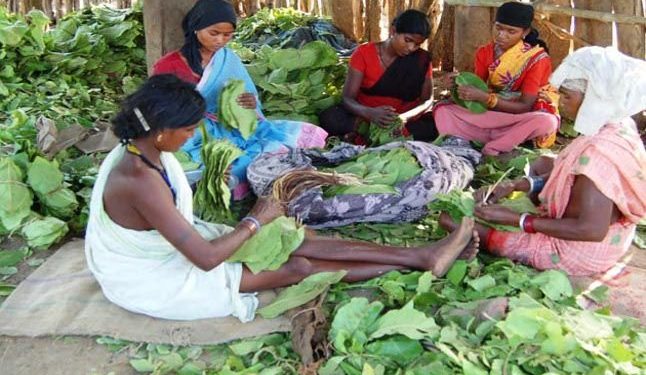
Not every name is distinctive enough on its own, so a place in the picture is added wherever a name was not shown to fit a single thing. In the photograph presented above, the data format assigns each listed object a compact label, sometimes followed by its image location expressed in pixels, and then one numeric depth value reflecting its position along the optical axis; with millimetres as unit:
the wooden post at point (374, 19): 6770
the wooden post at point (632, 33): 4621
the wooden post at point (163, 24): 4207
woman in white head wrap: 2570
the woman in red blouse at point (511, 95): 4301
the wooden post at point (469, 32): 5355
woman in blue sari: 3666
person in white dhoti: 2457
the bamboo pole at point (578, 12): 4578
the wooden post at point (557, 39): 5035
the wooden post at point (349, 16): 6957
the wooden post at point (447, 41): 6136
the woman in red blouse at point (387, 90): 4531
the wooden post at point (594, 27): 4762
